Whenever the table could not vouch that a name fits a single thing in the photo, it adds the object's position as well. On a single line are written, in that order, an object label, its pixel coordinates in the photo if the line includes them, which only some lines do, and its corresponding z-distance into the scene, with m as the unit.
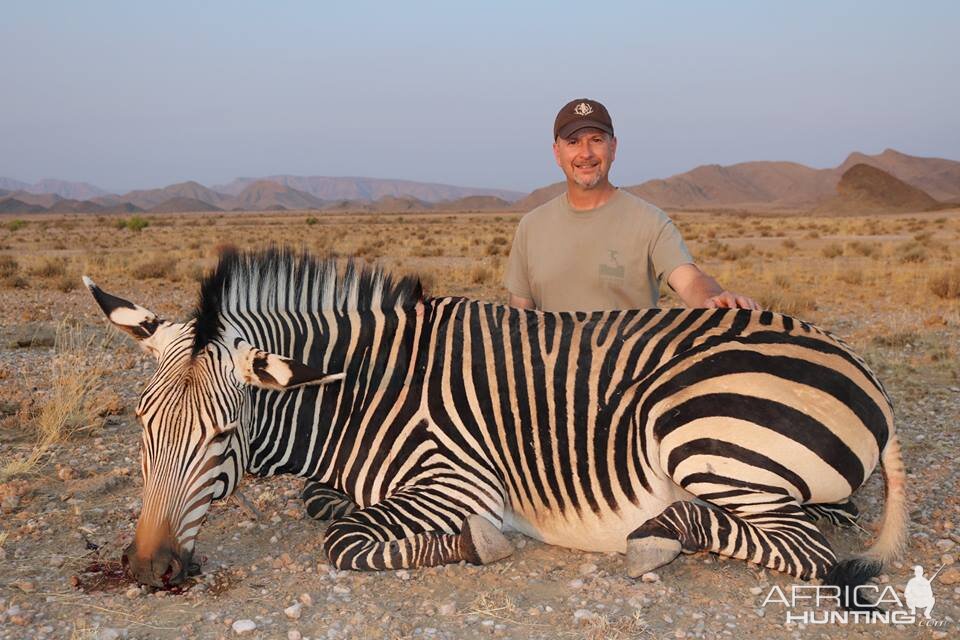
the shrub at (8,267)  16.16
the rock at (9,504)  4.62
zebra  3.44
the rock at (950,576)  3.67
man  5.21
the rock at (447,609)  3.45
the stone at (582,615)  3.36
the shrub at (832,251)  22.00
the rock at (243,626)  3.26
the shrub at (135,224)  43.77
